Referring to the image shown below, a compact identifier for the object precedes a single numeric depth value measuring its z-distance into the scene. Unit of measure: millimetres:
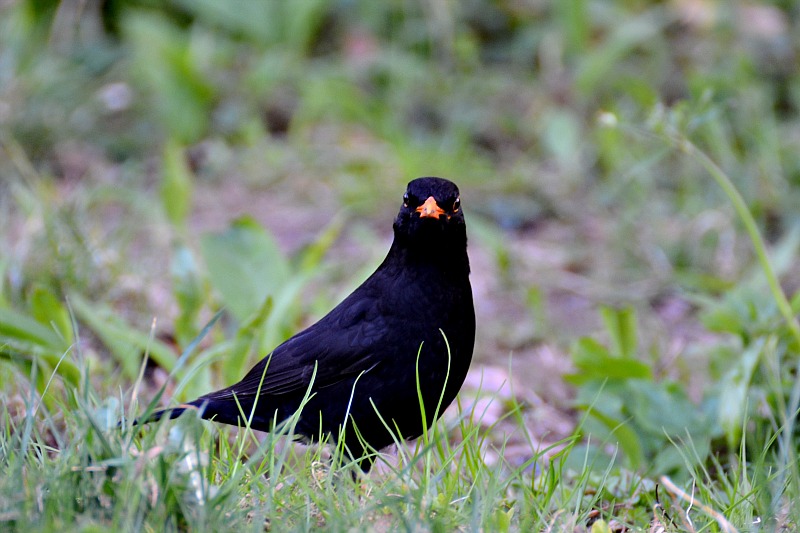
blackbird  5766
